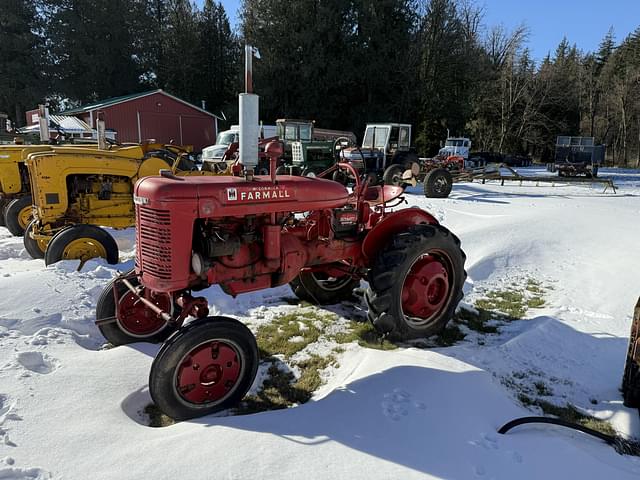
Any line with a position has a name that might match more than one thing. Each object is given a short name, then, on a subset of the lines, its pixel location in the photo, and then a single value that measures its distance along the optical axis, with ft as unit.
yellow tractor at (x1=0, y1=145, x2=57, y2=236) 25.00
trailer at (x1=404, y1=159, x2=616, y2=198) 39.09
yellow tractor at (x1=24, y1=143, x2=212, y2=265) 17.83
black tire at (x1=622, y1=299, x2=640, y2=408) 9.45
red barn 89.09
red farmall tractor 9.02
